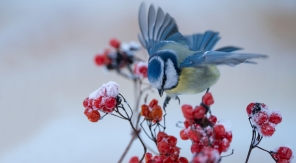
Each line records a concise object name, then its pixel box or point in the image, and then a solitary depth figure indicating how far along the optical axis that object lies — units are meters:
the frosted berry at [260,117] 2.11
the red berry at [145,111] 2.12
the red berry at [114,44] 2.28
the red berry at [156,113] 2.12
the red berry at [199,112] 2.08
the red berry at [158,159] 2.10
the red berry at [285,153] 2.11
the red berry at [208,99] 2.09
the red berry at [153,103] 2.13
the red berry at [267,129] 2.11
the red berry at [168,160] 2.10
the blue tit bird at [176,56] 2.19
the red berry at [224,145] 2.09
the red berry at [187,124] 2.10
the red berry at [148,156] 2.11
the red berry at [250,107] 2.12
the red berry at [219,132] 2.09
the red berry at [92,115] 2.13
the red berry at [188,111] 2.08
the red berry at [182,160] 2.10
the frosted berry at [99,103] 2.12
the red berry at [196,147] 2.09
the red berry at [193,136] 2.09
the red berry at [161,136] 2.11
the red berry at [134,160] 2.13
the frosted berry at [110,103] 2.11
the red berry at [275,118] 2.11
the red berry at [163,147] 2.10
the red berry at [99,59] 2.29
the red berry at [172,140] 2.11
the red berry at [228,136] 2.10
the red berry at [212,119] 2.11
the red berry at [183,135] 2.11
